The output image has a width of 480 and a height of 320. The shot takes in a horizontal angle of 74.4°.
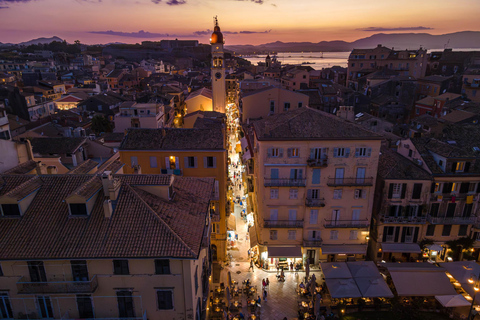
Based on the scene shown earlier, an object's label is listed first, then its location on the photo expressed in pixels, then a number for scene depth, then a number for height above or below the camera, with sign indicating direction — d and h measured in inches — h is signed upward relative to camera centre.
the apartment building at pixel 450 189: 1232.8 -509.5
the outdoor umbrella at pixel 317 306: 992.9 -754.9
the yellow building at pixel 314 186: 1209.4 -495.9
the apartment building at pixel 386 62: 3592.5 -85.4
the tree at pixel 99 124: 2356.1 -490.6
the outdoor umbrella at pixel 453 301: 1029.2 -775.1
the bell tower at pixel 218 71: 2822.3 -143.8
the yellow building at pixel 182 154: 1259.8 -378.2
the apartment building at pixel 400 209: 1250.0 -593.7
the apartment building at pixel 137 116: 2198.6 -406.4
